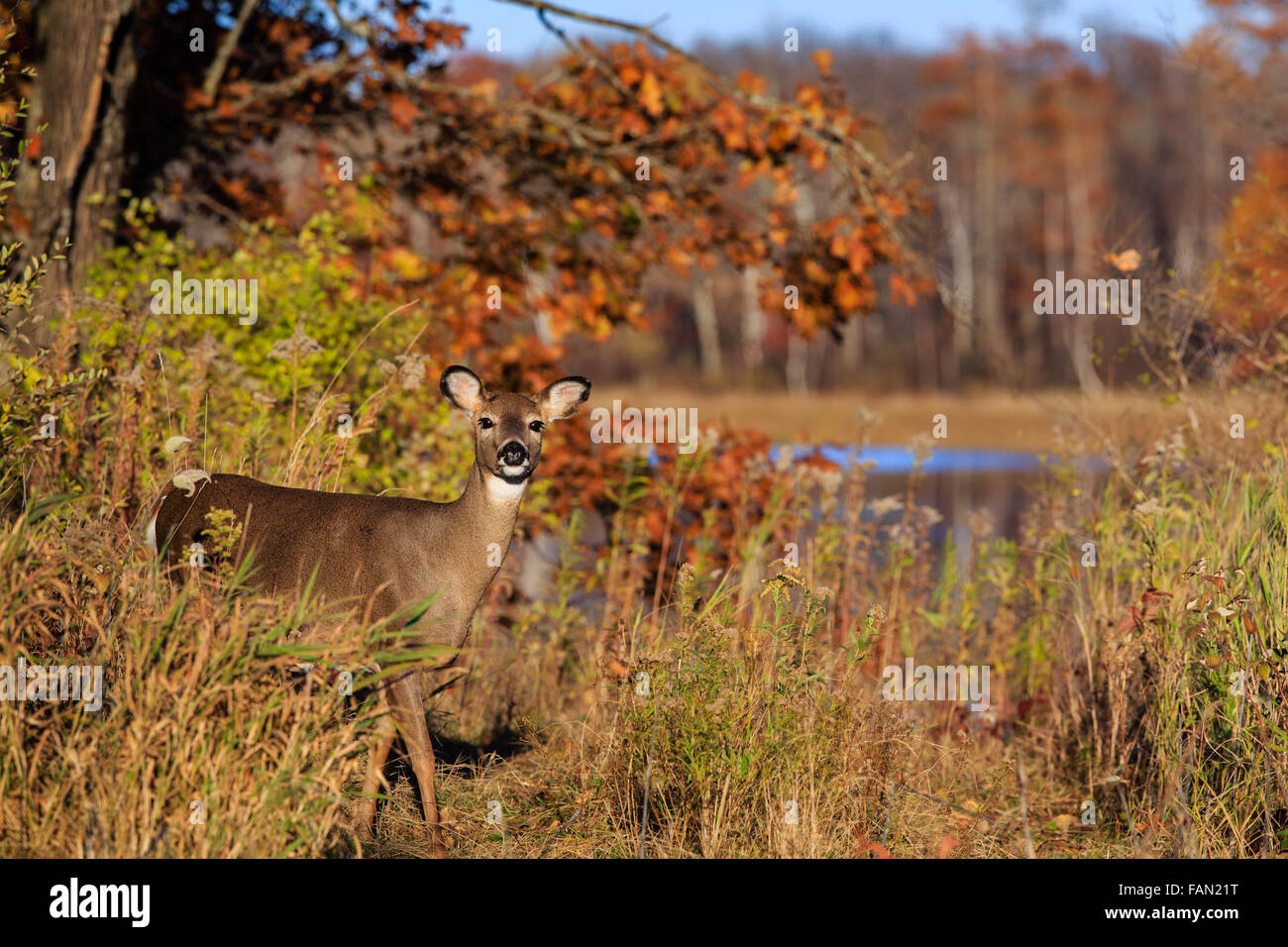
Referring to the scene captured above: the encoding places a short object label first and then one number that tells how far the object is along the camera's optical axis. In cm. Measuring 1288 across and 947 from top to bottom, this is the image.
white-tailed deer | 983
